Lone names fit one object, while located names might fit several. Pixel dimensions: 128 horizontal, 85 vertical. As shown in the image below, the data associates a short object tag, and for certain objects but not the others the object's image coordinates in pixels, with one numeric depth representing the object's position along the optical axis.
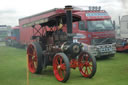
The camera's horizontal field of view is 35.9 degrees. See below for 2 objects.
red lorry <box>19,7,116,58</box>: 9.49
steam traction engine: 6.08
